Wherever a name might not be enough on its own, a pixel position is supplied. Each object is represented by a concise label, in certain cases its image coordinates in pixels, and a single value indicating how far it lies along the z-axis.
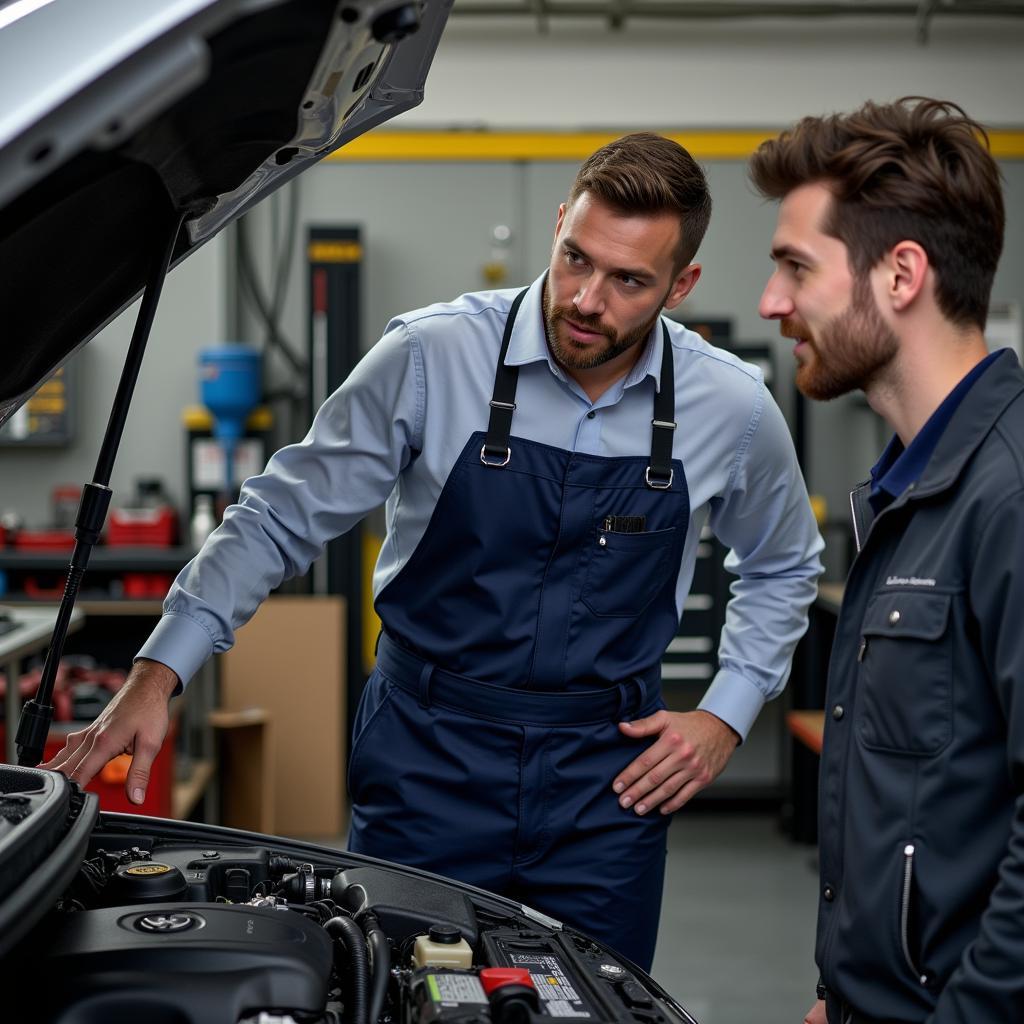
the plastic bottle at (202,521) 4.48
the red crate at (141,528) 4.54
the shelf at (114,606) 4.24
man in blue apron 1.66
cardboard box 4.51
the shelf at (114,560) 4.33
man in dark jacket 1.06
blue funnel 4.54
